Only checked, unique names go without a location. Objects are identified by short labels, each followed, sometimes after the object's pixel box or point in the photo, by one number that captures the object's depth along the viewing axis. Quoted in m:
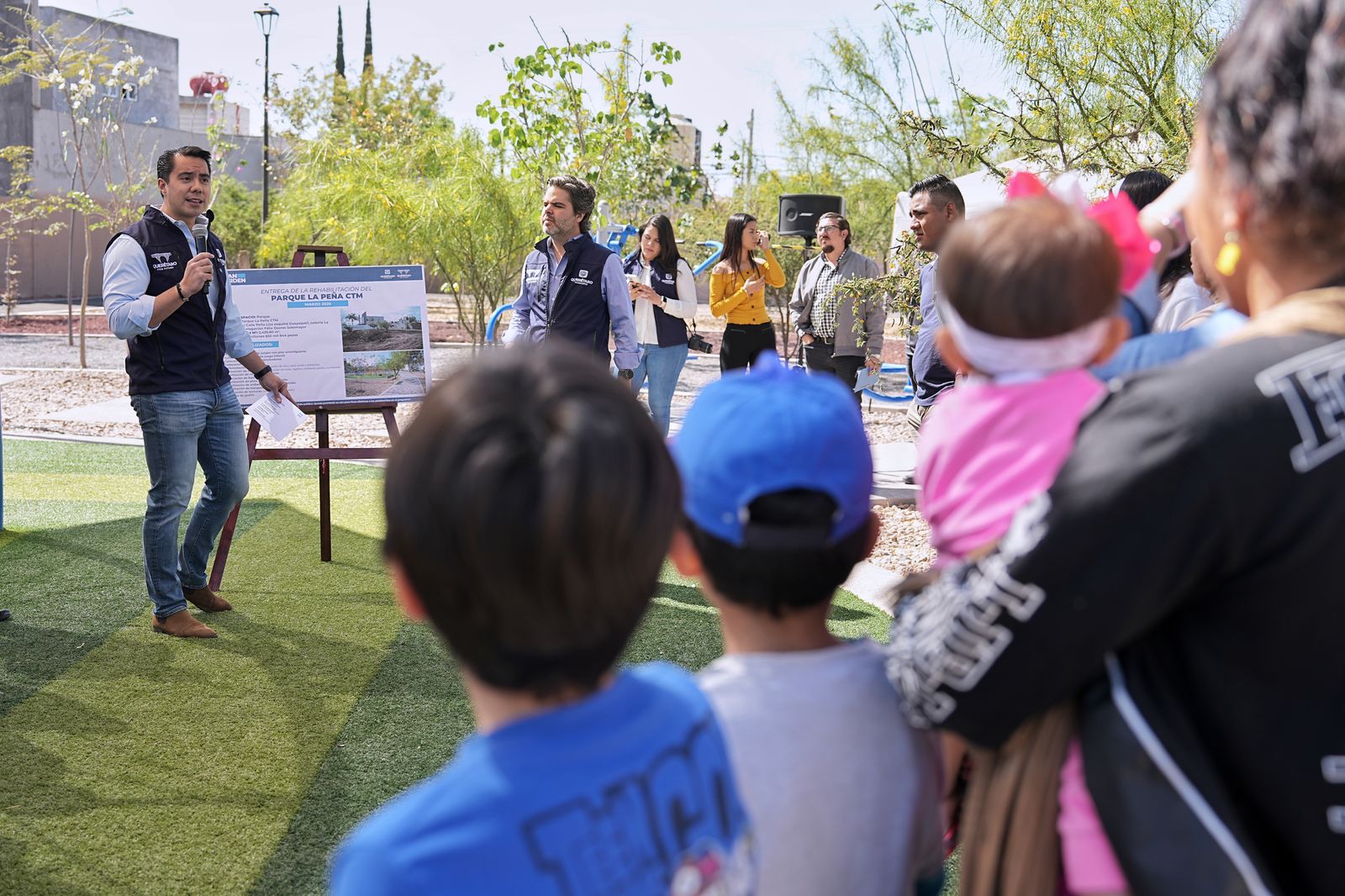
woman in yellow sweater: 8.84
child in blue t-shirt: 0.90
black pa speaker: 12.93
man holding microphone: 4.47
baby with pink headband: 1.13
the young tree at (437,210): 13.34
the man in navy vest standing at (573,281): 6.04
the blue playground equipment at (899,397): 11.34
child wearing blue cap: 1.26
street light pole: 22.27
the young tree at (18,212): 17.61
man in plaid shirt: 8.35
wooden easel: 5.35
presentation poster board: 5.82
